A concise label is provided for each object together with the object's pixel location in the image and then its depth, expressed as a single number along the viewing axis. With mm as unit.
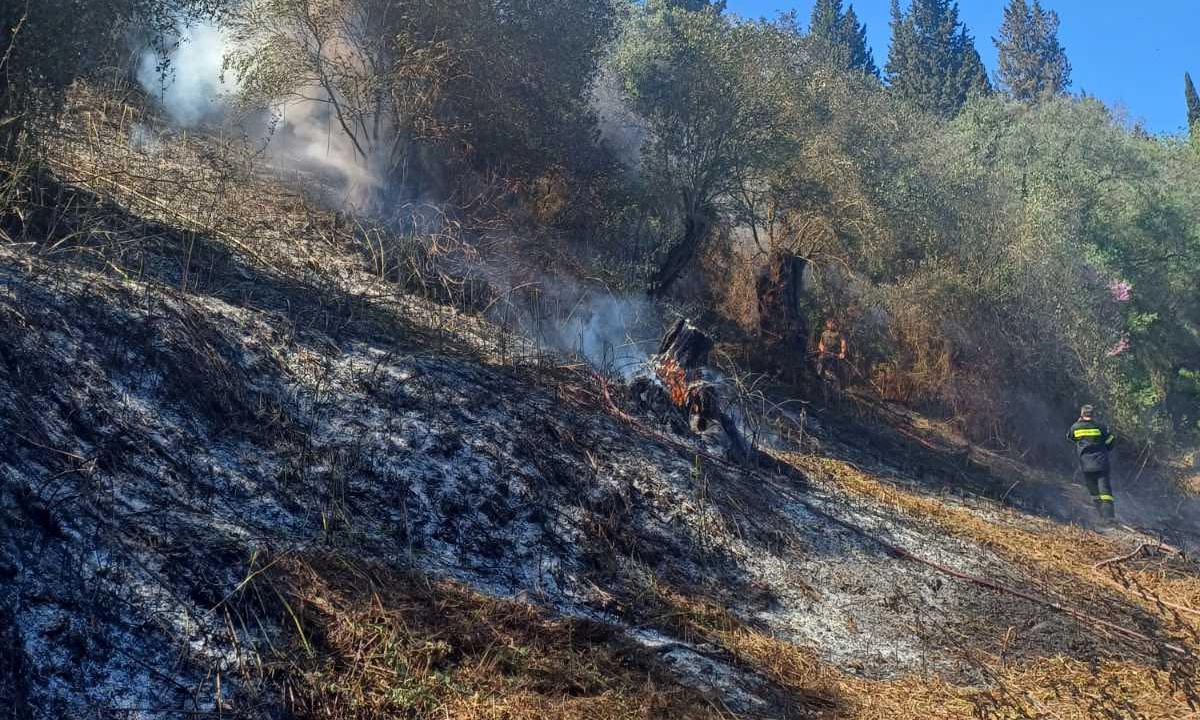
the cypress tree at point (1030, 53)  48125
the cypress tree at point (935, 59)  42531
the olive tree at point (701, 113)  14594
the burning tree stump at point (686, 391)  9070
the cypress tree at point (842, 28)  48250
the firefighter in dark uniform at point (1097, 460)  13258
